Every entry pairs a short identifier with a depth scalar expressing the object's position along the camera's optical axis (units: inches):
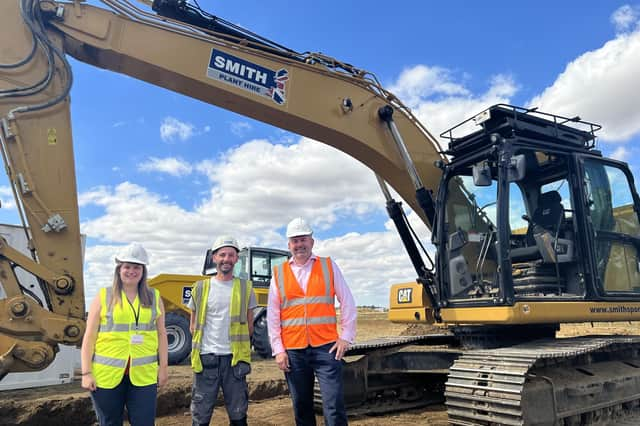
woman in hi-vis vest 129.6
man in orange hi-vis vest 150.6
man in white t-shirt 153.9
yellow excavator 178.9
